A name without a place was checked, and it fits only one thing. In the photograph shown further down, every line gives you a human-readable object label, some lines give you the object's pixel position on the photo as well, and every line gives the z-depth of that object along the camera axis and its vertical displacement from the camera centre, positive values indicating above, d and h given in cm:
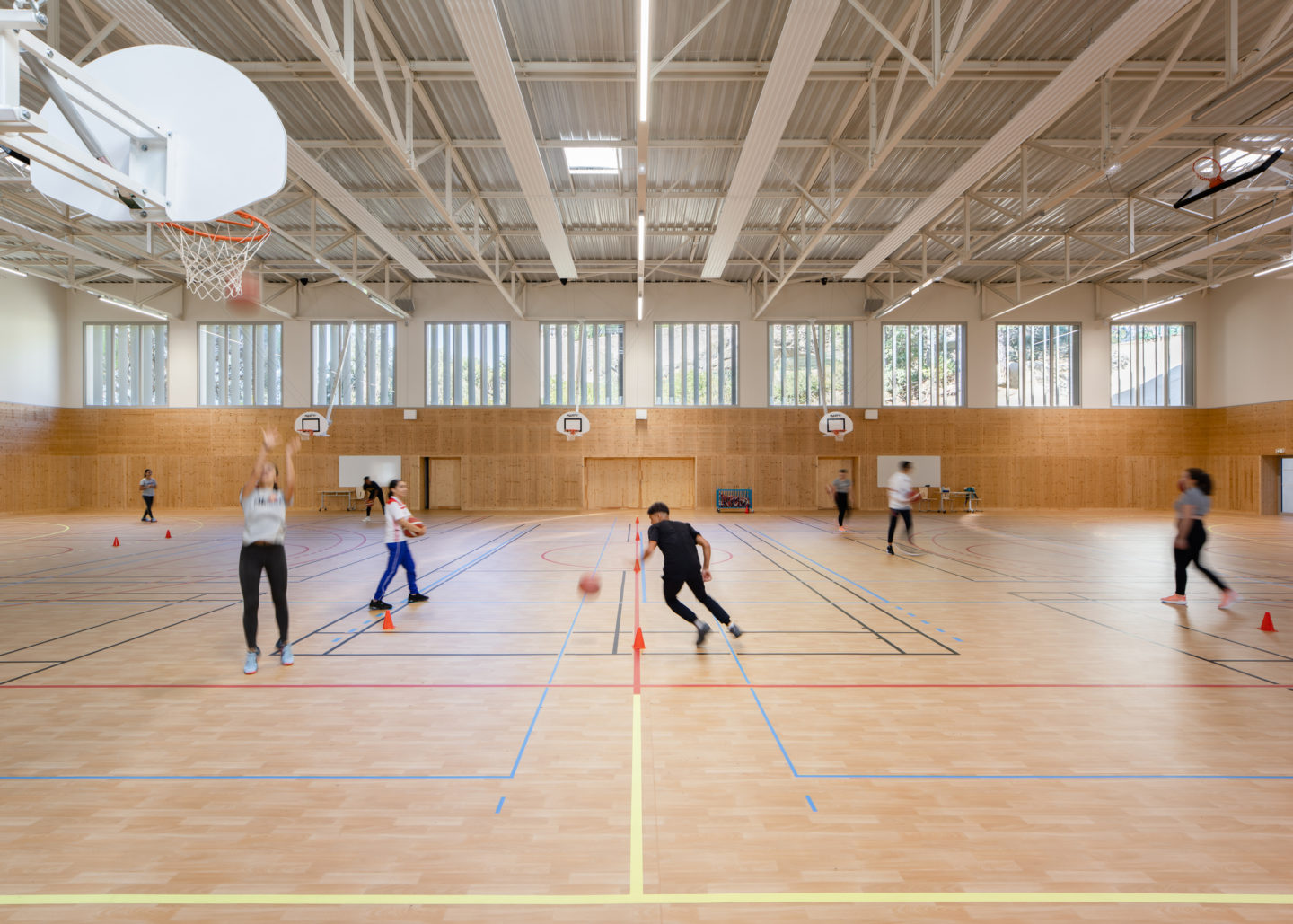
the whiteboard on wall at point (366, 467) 2561 -24
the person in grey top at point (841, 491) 1725 -84
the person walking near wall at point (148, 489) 2000 -93
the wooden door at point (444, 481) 2662 -87
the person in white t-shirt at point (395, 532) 789 -93
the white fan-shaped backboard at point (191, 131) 525 +294
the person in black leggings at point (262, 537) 548 -69
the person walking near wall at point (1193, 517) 779 -72
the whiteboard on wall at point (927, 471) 2548 -38
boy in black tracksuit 625 -102
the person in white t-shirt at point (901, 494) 1306 -69
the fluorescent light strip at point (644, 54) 753 +554
